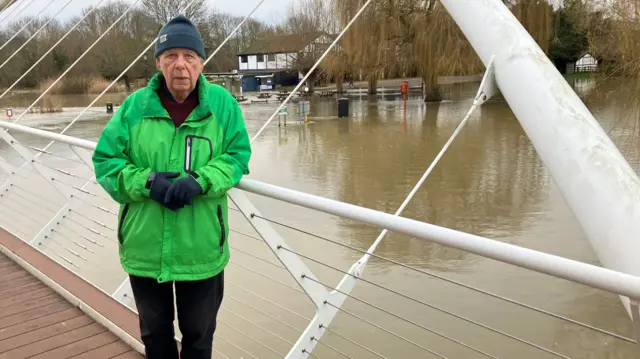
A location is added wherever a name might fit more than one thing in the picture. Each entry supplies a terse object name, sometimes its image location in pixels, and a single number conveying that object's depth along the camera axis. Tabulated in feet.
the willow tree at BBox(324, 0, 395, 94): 67.36
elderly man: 5.06
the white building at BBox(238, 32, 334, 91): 117.19
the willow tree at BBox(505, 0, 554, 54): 59.52
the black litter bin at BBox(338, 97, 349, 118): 63.16
